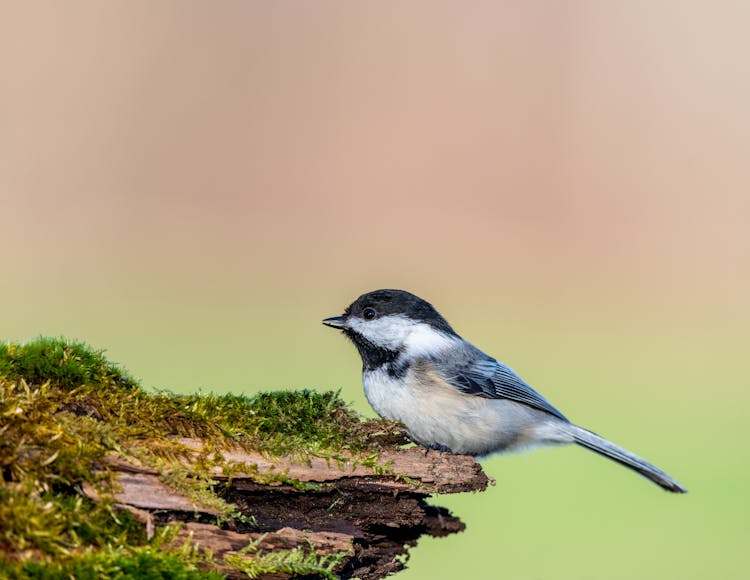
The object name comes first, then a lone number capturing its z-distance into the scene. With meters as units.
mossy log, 5.07
